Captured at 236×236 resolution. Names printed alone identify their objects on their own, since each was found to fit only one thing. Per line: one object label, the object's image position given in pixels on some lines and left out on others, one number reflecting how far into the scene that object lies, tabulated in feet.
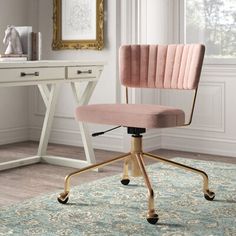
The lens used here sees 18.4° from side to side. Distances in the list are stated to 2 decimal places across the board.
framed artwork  20.15
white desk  14.57
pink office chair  11.38
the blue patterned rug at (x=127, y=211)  10.50
